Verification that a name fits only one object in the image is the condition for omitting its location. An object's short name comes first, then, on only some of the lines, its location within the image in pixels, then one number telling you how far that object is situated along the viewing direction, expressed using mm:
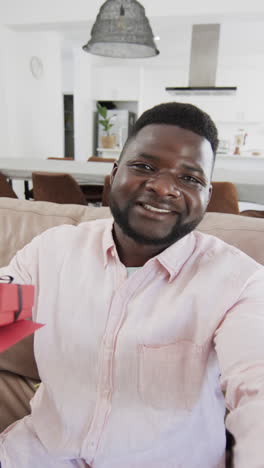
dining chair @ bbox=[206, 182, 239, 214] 2053
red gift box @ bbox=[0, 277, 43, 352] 353
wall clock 4867
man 632
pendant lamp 2555
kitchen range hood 4375
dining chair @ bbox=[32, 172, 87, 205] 2365
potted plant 5984
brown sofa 966
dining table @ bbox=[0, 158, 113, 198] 2672
